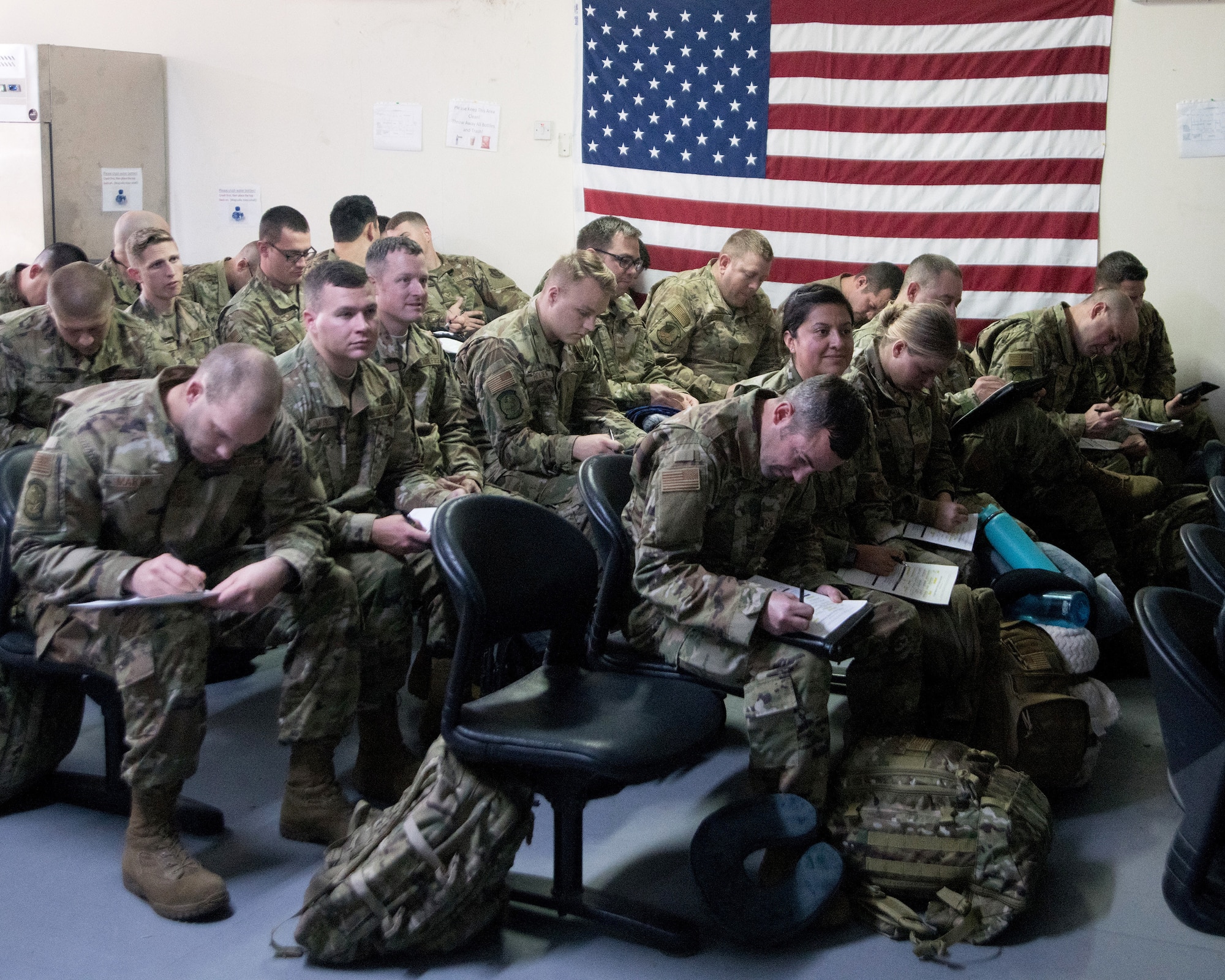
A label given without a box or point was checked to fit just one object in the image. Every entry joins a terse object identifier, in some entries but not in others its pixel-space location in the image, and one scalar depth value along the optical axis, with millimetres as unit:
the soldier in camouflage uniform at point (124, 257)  4676
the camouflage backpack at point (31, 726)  2637
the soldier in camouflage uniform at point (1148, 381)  5027
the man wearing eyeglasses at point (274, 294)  4695
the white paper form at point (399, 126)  6508
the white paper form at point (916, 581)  2914
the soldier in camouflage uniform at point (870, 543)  2875
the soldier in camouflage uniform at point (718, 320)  5152
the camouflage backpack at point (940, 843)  2312
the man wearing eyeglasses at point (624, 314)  4953
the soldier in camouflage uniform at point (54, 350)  3449
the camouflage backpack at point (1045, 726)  2887
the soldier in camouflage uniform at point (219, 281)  5613
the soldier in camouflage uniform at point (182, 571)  2309
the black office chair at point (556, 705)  2057
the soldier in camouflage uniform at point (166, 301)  4500
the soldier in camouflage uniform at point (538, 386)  3588
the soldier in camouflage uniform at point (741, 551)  2395
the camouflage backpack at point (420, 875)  2094
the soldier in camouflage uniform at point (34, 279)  4457
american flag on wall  5617
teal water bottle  3395
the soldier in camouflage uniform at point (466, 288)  5766
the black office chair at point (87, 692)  2490
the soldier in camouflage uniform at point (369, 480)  2807
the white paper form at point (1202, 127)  5422
